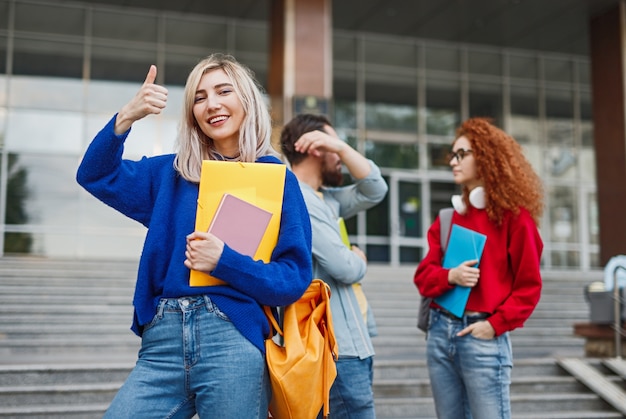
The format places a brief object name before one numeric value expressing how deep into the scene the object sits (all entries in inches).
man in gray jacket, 118.7
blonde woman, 80.2
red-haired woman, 127.8
